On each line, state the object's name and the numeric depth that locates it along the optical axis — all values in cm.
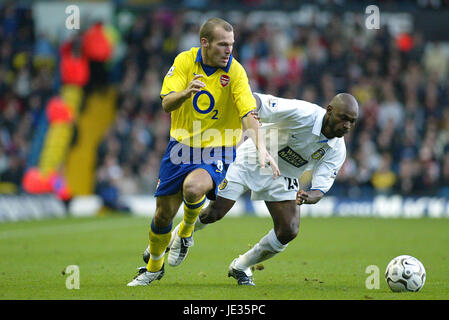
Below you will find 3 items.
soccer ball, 1524
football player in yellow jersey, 1515
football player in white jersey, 1611
